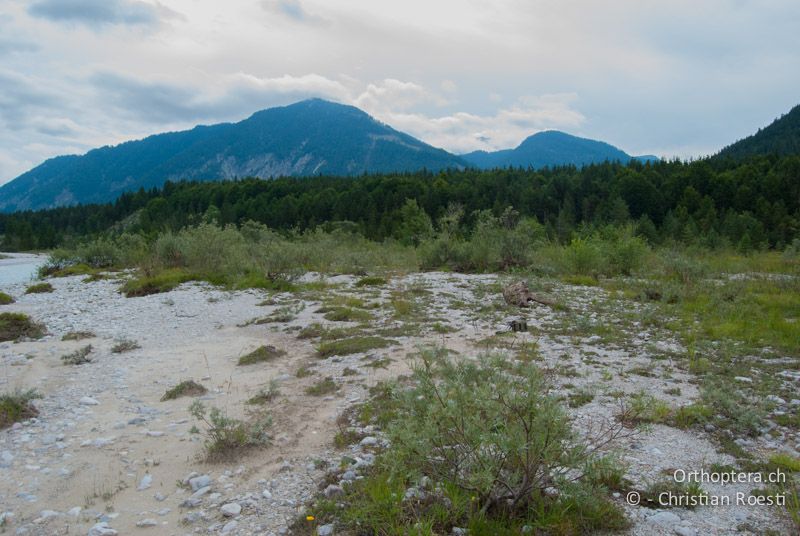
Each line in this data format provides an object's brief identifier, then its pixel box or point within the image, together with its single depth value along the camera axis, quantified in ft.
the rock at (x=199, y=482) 16.28
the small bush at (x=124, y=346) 33.29
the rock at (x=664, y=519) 12.98
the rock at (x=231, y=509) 14.48
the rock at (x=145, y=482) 16.34
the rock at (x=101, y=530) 13.65
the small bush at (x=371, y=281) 63.46
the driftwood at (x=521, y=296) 45.34
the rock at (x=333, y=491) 15.05
